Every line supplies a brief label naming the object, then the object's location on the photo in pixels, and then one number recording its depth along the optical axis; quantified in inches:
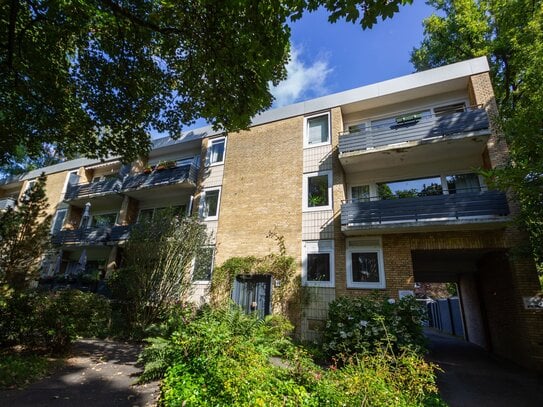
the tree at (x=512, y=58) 310.3
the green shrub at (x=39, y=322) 299.7
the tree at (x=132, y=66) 250.1
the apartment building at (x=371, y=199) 403.2
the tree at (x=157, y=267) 440.8
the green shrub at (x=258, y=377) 182.2
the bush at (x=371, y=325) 337.1
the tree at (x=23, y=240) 319.3
